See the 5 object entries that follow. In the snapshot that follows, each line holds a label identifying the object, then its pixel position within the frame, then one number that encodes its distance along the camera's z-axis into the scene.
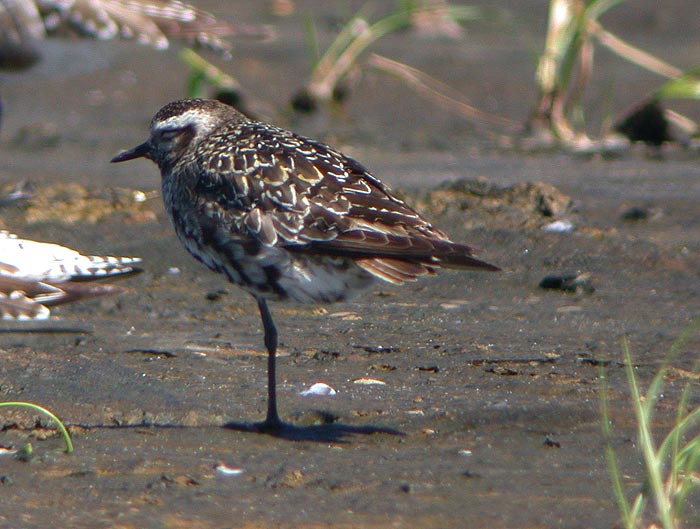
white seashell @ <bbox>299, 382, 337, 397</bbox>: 9.30
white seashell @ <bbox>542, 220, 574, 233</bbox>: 13.40
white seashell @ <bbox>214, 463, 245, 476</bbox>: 7.64
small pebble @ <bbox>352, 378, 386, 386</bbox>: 9.50
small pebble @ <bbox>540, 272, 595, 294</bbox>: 11.77
